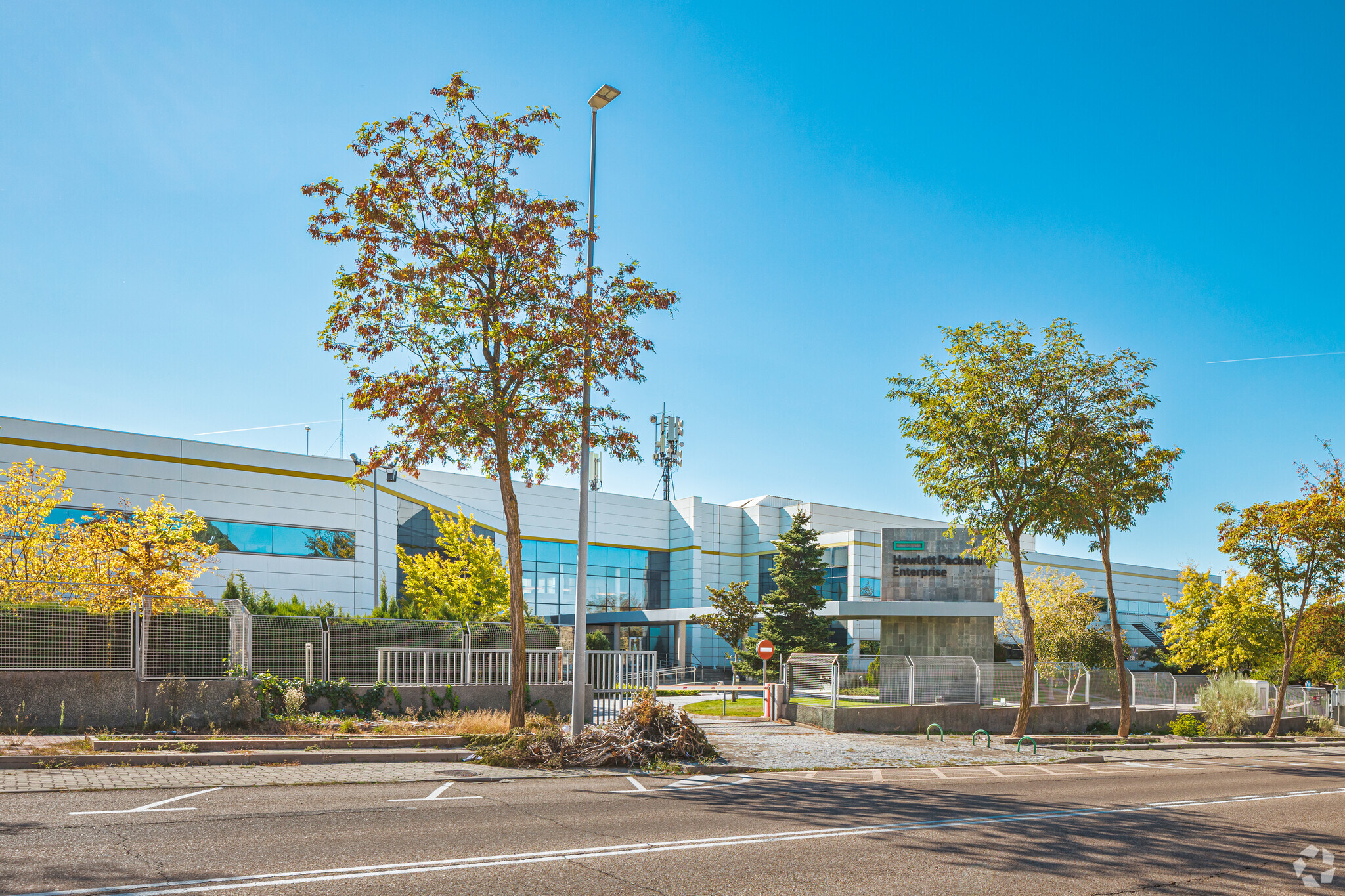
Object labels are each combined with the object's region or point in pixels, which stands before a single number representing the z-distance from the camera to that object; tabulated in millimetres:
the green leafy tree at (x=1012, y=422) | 21875
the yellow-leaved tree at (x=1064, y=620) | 43594
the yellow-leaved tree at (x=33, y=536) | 19656
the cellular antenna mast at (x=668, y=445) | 69750
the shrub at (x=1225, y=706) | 29266
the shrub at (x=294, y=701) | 16344
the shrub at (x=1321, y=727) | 33906
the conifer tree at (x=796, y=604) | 41062
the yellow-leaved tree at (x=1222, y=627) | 39875
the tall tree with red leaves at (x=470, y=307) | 16016
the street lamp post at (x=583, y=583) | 15617
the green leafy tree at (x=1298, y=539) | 27625
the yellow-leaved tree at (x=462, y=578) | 32844
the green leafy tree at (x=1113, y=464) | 21953
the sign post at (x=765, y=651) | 25188
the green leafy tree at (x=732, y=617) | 46188
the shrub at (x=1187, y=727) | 28422
